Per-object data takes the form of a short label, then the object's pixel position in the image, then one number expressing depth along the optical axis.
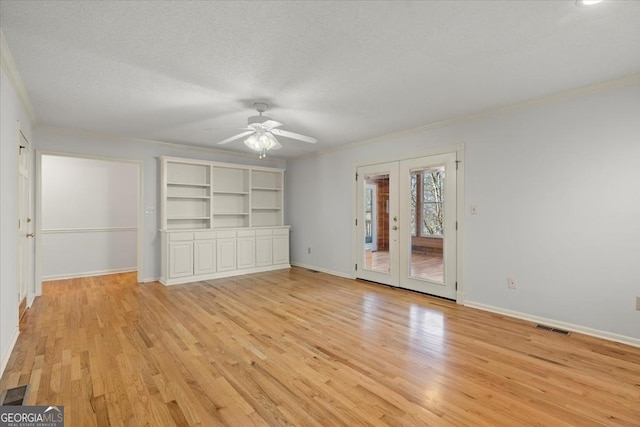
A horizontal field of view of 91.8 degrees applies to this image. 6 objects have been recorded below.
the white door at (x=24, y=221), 3.53
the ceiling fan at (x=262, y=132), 3.56
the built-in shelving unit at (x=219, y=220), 5.38
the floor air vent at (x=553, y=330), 3.14
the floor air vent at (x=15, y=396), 1.96
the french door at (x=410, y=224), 4.27
